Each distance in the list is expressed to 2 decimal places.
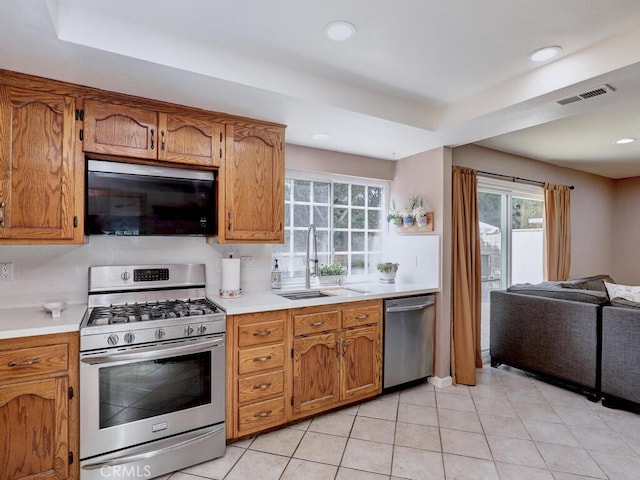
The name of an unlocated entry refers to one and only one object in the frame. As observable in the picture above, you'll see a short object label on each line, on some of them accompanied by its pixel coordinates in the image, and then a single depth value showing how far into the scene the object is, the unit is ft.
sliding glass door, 13.66
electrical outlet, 7.22
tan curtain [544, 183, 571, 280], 14.94
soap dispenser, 10.20
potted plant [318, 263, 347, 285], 11.02
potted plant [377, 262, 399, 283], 11.84
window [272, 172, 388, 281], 11.07
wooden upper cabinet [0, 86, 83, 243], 6.30
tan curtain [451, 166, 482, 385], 10.93
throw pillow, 9.99
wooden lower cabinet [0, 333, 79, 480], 5.67
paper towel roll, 8.92
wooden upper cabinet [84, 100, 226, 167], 6.98
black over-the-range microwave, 7.21
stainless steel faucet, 10.52
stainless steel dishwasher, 9.90
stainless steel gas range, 6.16
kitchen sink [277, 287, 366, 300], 9.65
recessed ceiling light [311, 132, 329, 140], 9.75
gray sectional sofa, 9.24
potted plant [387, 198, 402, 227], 11.84
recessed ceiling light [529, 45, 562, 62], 6.47
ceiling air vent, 6.83
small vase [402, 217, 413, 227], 11.47
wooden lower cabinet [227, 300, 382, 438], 7.66
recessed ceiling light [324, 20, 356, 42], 5.81
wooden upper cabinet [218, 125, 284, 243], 8.40
